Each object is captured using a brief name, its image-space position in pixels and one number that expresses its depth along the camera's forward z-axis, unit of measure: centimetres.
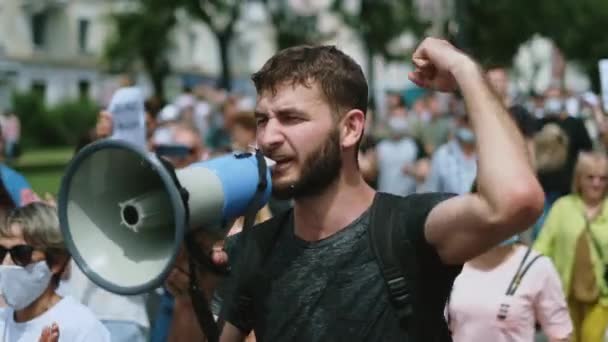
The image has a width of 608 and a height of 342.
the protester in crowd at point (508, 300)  542
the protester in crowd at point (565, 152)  917
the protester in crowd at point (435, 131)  1389
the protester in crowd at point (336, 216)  286
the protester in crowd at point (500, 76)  894
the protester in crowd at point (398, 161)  1343
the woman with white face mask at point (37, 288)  450
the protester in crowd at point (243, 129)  800
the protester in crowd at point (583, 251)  732
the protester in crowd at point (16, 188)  626
